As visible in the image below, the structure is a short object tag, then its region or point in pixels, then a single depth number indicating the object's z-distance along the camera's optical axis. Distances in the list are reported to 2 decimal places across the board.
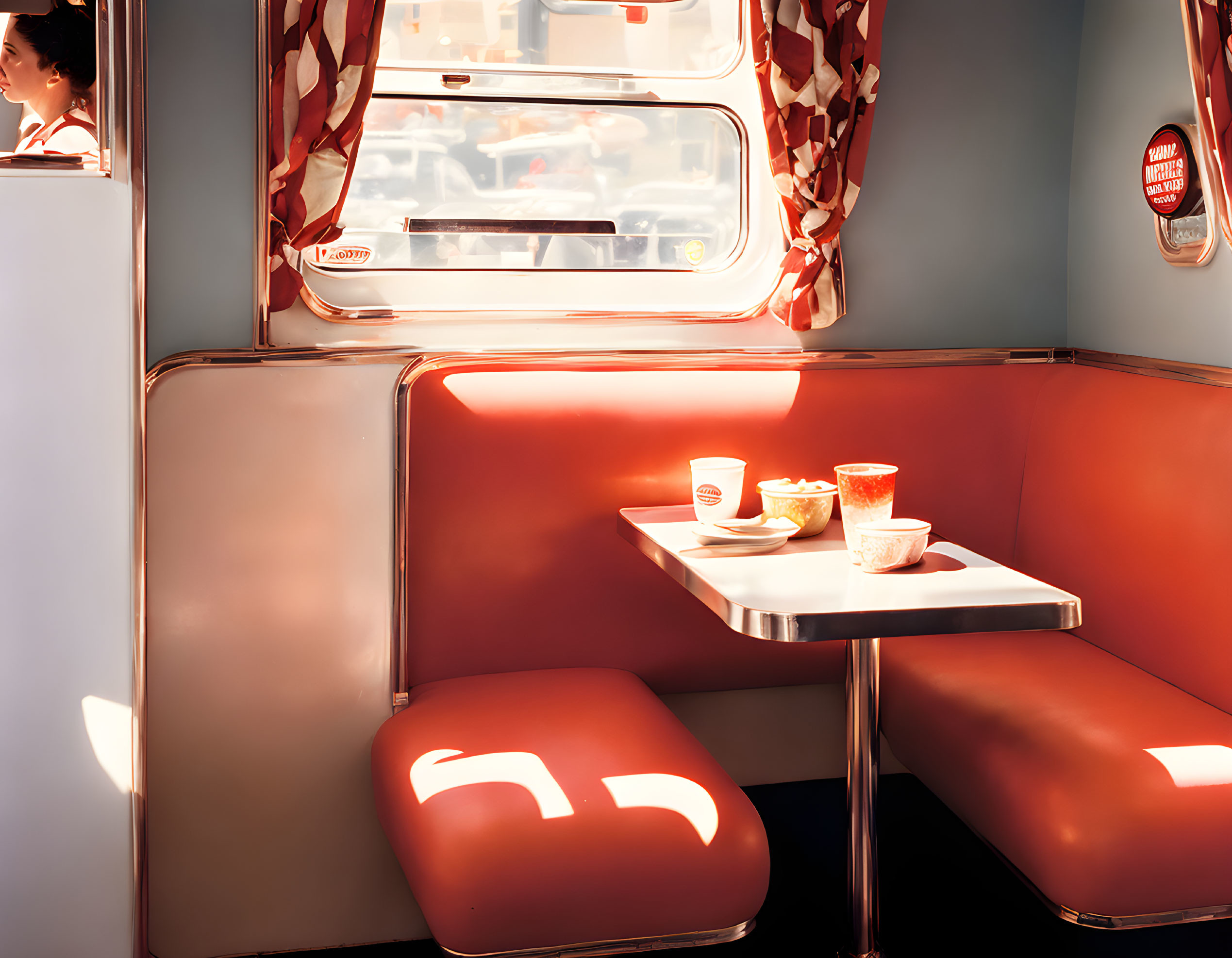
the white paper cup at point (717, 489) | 1.97
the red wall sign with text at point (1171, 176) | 2.24
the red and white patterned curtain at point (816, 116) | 2.31
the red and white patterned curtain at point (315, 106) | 2.06
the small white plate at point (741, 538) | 1.81
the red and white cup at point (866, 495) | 1.81
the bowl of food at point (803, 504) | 1.92
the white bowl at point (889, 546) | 1.67
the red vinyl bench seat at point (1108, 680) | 1.62
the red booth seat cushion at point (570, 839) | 1.54
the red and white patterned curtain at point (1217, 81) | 2.15
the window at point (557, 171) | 2.29
